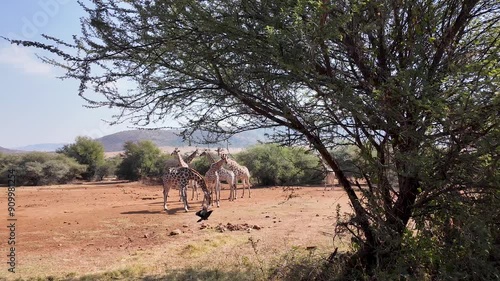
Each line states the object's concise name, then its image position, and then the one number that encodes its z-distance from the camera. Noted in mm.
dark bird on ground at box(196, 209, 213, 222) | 8808
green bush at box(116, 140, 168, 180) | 29134
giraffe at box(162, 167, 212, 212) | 12500
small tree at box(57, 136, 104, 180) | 32188
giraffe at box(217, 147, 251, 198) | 16828
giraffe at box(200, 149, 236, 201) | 15227
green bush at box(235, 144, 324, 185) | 22953
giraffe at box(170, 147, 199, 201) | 14816
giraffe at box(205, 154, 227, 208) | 14384
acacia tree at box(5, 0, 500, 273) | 3525
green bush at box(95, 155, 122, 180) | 32228
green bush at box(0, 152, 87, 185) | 26422
